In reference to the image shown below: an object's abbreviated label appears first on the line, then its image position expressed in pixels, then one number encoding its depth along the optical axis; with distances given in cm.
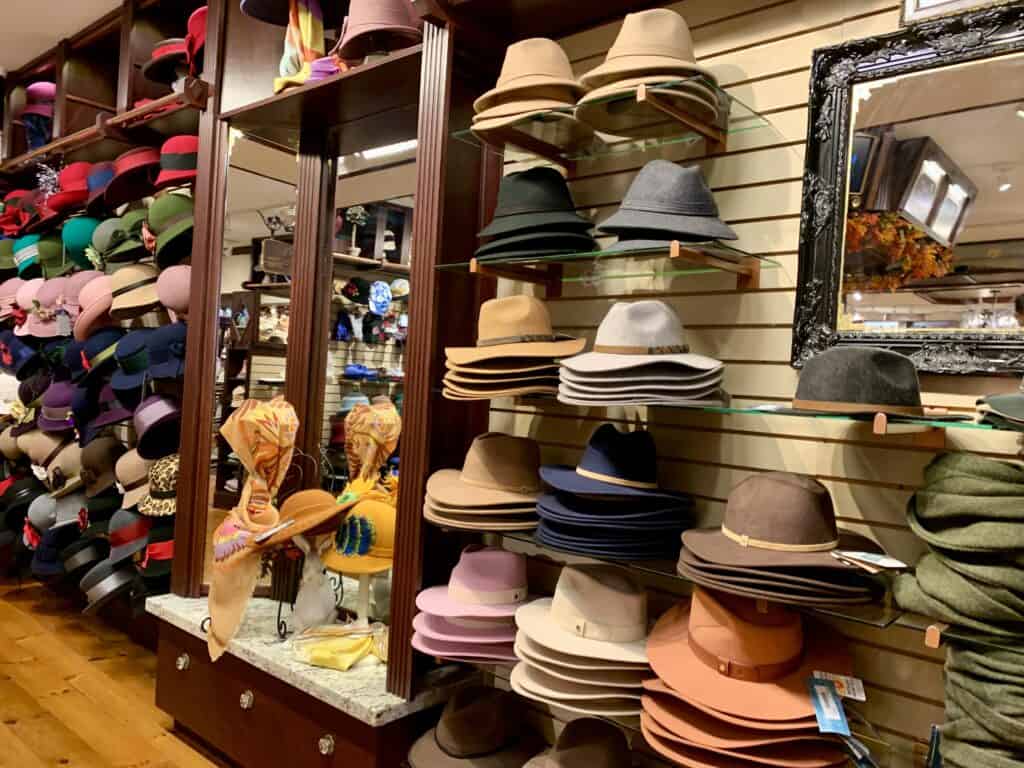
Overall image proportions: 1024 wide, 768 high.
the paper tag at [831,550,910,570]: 142
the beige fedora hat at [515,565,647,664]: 180
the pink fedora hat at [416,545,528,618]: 208
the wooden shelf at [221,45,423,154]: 246
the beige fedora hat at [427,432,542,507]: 204
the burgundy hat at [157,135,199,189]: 340
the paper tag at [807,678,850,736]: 142
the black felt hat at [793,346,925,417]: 143
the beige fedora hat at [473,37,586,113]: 201
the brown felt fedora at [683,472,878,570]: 151
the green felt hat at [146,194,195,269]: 337
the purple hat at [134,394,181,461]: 333
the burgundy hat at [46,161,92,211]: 415
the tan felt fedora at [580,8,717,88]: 181
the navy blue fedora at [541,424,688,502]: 180
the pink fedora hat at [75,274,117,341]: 371
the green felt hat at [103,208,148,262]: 369
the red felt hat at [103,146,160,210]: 364
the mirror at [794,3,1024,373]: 158
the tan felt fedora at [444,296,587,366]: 200
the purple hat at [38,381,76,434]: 411
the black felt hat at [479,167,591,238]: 202
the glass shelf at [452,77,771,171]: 186
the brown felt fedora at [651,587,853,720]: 153
